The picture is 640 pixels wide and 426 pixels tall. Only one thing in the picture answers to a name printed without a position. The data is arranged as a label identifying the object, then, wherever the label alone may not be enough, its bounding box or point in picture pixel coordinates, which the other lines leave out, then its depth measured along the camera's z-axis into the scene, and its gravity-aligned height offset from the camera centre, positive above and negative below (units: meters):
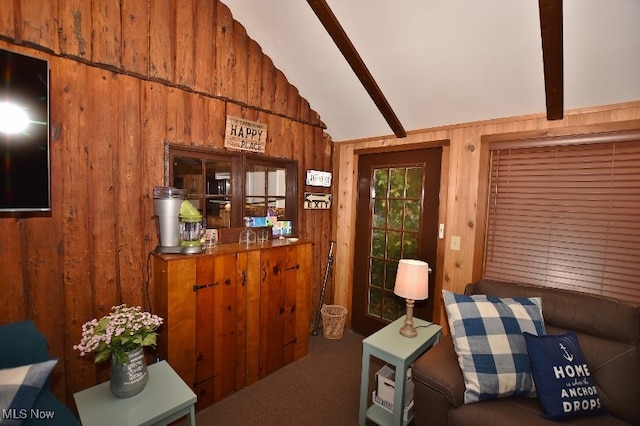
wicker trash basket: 3.07 -1.31
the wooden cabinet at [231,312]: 1.89 -0.86
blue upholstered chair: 1.14 -0.71
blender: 1.98 -0.17
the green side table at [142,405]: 1.30 -1.00
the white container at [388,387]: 1.89 -1.22
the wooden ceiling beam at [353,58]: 1.94 +1.09
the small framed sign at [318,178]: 3.10 +0.25
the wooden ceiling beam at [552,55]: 1.47 +0.89
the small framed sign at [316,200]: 3.10 +0.01
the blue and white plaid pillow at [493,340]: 1.49 -0.73
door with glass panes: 2.73 -0.24
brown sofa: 1.41 -0.89
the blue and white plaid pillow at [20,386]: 1.03 -0.73
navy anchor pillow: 1.37 -0.84
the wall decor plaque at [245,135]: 2.43 +0.56
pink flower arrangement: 1.41 -0.70
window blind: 1.86 -0.06
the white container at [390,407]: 1.82 -1.35
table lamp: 2.01 -0.57
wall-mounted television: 1.45 +0.30
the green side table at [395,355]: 1.74 -0.97
